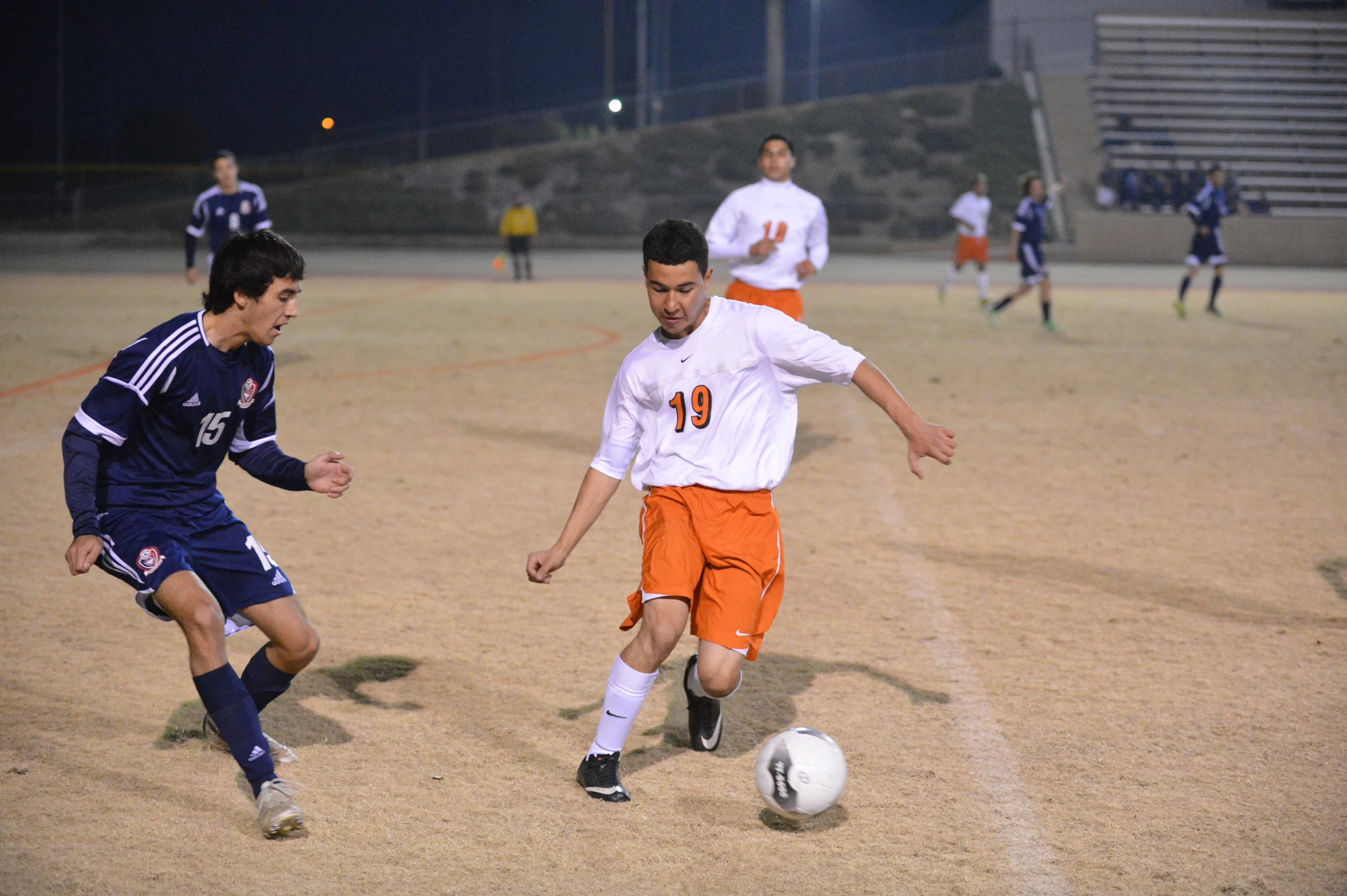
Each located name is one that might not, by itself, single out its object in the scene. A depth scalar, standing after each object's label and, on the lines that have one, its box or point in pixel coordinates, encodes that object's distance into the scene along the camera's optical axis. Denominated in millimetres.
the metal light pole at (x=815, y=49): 46125
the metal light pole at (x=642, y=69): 45906
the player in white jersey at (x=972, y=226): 22625
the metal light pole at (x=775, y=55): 46031
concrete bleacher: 37688
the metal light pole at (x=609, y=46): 51531
